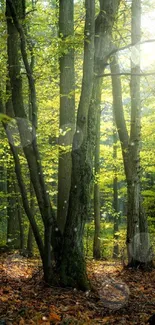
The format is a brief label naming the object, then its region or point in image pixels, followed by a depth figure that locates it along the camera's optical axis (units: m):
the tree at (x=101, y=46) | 6.55
